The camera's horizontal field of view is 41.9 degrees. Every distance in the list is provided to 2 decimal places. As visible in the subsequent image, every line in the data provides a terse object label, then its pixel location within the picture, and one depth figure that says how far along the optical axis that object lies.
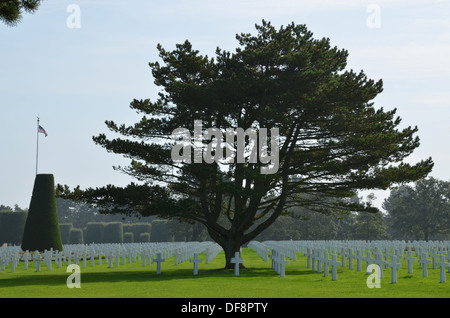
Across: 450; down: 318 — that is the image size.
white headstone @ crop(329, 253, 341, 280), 19.44
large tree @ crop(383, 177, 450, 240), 67.69
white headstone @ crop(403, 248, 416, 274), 21.73
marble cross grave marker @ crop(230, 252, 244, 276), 22.48
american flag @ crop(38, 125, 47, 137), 44.12
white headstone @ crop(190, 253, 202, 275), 22.99
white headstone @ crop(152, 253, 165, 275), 23.47
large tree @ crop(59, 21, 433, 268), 25.53
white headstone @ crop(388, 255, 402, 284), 18.09
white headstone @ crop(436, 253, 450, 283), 18.17
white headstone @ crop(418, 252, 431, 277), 20.34
